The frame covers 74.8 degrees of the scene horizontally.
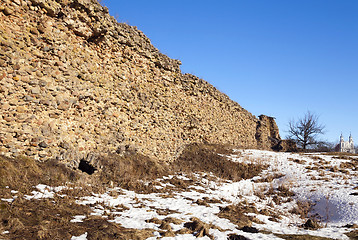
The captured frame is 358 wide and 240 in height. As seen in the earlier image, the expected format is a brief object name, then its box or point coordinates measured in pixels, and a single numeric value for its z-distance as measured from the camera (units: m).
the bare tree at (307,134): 31.91
